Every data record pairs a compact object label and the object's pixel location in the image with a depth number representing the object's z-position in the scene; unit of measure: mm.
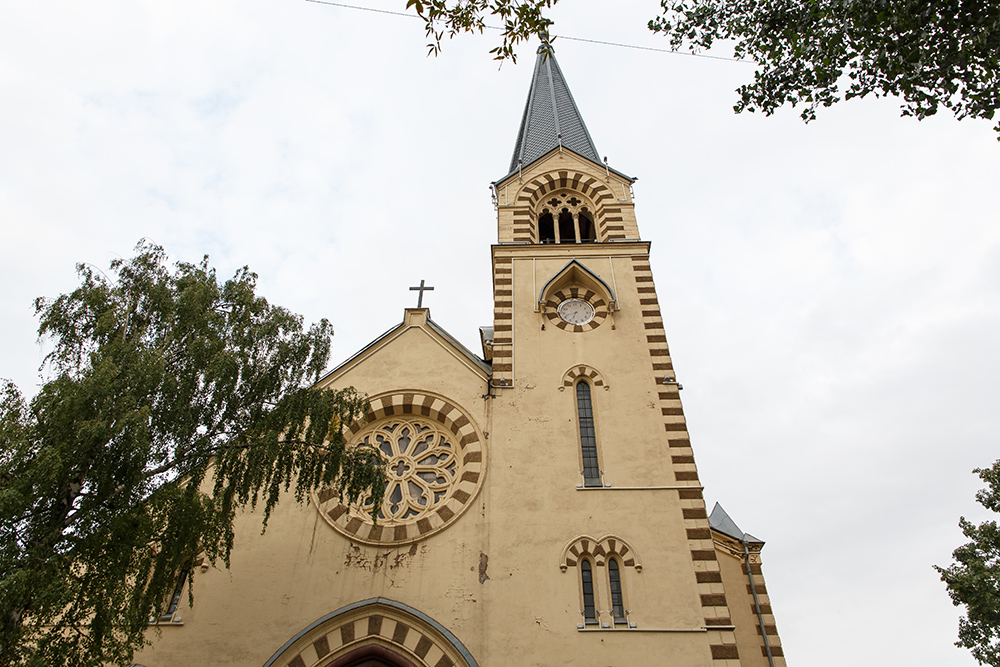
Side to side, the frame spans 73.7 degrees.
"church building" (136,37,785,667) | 11969
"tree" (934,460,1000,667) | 17156
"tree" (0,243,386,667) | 8250
